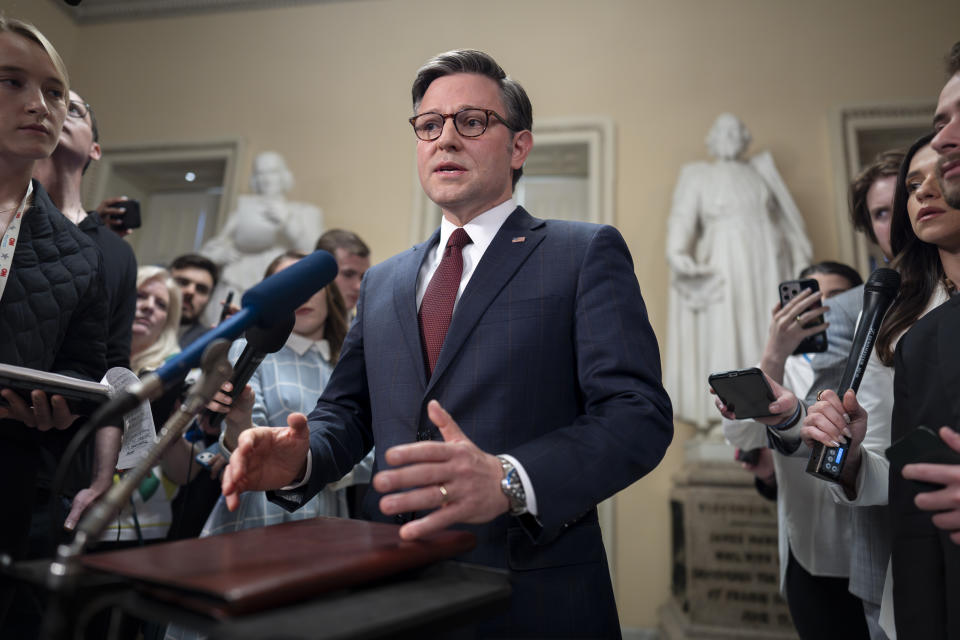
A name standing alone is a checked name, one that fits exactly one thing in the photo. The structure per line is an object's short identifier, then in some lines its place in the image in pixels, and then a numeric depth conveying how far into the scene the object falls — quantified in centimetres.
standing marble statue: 469
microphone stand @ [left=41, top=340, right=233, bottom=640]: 68
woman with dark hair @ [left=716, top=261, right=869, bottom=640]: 203
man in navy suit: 103
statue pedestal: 359
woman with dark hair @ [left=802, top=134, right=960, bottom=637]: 153
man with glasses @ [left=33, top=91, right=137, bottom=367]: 197
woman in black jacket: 147
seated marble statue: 521
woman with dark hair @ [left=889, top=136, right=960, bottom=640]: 123
